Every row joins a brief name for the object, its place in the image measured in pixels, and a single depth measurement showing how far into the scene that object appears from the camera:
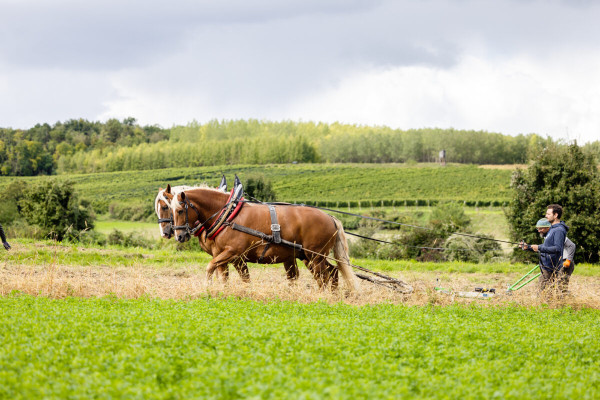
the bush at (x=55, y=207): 63.22
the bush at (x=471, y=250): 48.19
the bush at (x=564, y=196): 44.50
